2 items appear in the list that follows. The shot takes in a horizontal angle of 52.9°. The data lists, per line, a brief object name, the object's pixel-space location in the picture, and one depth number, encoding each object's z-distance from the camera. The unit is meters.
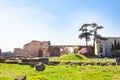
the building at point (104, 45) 34.59
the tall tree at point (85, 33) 35.26
